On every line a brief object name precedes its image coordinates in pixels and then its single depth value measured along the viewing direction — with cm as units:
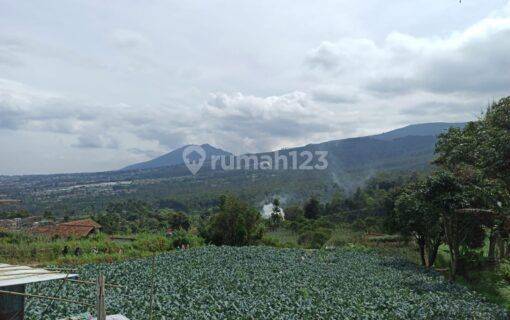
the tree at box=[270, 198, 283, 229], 4908
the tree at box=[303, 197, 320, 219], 5677
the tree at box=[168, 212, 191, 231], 4534
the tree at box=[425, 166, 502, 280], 1803
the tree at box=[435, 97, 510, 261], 1352
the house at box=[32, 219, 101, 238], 3194
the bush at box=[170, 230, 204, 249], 2820
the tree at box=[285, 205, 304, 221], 5956
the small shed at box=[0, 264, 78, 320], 634
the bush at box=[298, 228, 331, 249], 3394
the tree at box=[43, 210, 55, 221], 5605
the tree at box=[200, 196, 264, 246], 3086
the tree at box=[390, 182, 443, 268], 2055
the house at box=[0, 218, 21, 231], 4568
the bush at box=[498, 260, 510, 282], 1927
